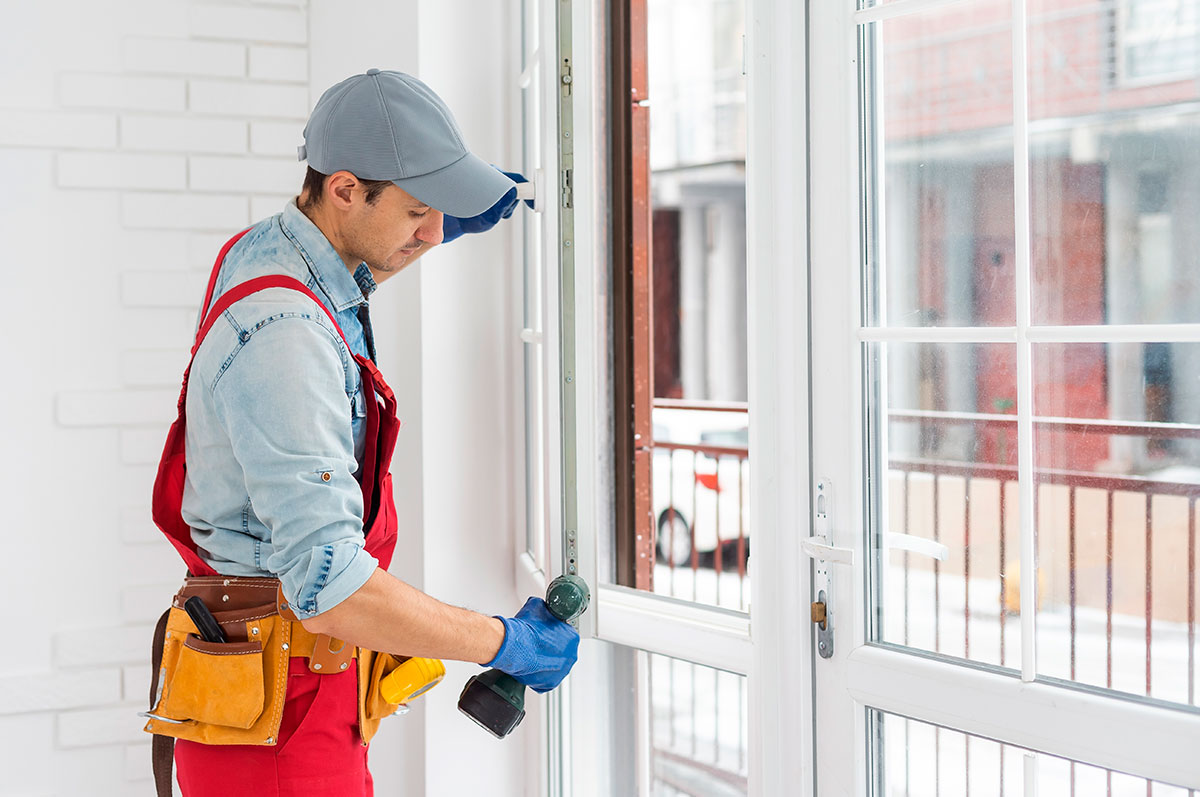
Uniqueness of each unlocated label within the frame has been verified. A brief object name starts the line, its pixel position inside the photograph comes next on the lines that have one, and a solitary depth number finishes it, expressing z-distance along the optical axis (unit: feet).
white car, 14.11
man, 3.76
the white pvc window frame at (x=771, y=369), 4.67
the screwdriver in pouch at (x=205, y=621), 4.28
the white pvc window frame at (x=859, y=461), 3.91
